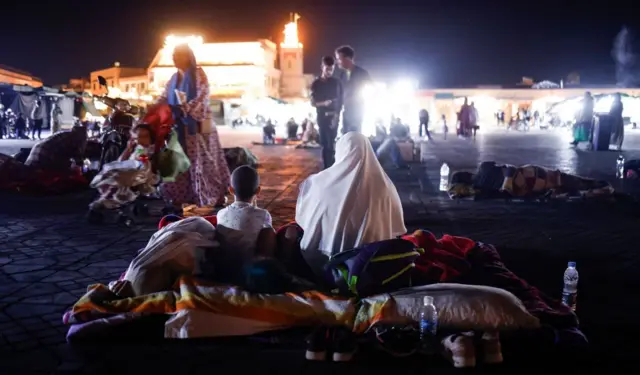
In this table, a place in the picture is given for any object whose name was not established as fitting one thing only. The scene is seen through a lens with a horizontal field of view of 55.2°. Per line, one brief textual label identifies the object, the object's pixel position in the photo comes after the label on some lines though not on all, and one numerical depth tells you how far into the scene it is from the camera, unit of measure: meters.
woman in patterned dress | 6.36
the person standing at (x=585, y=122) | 18.83
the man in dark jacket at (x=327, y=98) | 8.78
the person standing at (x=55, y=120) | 23.62
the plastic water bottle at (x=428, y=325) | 3.02
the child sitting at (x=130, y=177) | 6.02
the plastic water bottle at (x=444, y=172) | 8.88
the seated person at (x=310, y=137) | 21.00
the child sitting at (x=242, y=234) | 3.71
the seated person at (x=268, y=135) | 23.11
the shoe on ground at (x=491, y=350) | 2.91
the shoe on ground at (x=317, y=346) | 2.94
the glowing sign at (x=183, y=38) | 56.73
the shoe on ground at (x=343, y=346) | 2.93
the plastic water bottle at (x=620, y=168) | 10.16
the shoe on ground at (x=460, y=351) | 2.86
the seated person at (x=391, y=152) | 12.43
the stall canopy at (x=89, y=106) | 22.56
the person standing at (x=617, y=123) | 17.31
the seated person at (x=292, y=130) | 25.09
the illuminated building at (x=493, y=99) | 46.59
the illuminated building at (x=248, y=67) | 53.91
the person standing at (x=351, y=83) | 8.54
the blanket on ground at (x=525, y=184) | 7.98
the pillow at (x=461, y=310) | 3.16
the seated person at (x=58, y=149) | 9.23
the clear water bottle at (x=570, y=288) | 3.67
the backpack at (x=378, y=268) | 3.37
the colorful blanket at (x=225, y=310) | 3.21
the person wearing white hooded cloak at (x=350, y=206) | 3.78
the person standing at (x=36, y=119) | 24.33
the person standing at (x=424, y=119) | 26.78
